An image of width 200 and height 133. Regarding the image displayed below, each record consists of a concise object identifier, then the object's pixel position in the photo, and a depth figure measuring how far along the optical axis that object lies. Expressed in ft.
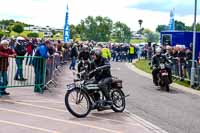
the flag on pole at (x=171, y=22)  145.35
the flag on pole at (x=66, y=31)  127.26
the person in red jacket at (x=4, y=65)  48.16
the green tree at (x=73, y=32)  244.07
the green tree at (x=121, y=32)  238.89
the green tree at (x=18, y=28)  270.05
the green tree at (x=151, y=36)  252.62
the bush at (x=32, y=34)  265.07
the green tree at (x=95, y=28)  231.91
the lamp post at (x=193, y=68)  69.62
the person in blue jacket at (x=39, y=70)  52.85
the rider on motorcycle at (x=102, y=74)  41.91
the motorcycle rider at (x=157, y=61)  67.04
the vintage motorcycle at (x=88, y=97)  39.45
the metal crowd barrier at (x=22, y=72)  48.60
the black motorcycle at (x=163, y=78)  64.69
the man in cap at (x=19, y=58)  55.31
